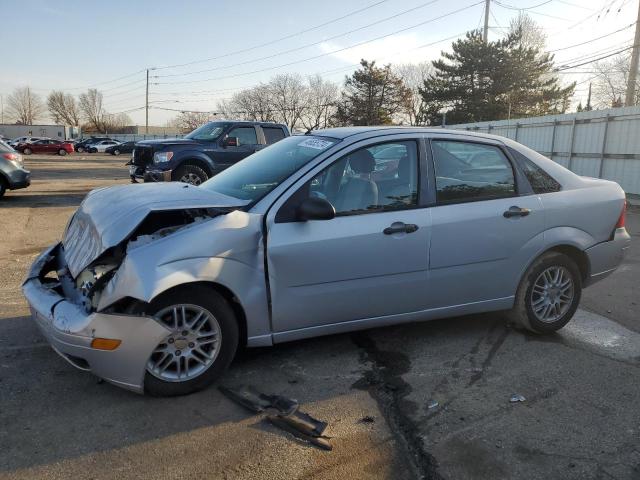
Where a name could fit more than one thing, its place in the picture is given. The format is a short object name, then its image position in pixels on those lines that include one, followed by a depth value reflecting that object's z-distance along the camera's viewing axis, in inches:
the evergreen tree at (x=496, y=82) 1790.1
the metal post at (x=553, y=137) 692.7
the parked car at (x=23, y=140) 1754.4
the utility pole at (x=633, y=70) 728.3
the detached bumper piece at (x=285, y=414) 118.1
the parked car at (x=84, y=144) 2155.5
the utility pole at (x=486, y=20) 1437.0
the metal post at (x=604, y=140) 595.2
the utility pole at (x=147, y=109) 3121.6
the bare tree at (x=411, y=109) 2487.0
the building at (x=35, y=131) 3065.9
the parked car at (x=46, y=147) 1737.2
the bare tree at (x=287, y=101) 3179.1
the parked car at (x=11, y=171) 483.5
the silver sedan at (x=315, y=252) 126.1
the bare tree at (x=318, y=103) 3023.6
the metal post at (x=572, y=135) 654.0
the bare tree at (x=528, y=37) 1884.6
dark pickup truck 471.2
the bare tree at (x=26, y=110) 4557.1
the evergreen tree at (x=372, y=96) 2369.6
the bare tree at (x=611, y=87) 1501.0
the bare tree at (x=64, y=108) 4197.8
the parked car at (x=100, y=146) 2134.6
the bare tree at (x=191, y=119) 3730.8
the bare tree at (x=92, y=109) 4153.3
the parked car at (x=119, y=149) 2044.8
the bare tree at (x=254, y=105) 3230.8
